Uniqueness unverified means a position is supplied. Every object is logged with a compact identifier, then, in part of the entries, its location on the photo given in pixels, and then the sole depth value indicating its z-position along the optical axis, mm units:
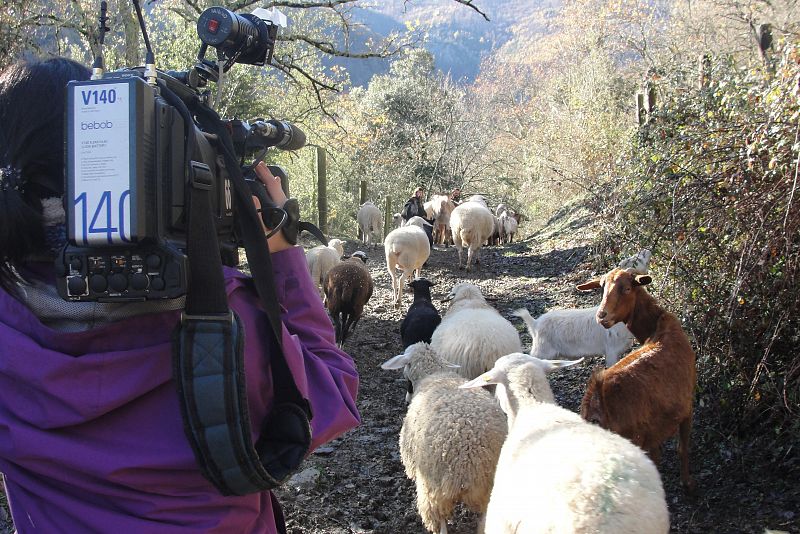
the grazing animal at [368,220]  21016
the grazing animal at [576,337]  6496
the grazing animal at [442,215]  19688
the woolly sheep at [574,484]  2514
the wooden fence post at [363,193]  25334
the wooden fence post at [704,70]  5964
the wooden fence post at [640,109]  10517
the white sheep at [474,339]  5789
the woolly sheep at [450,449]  3887
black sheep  7363
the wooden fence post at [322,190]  19281
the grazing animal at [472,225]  14141
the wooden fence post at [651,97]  9459
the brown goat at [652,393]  3977
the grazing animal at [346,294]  8633
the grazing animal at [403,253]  11461
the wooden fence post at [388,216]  25547
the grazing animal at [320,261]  10345
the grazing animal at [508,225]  22897
